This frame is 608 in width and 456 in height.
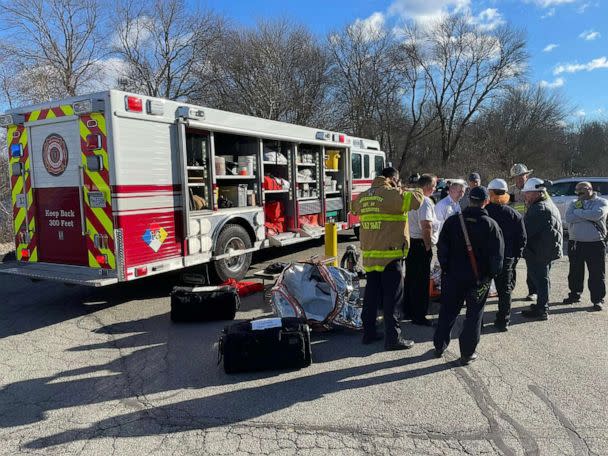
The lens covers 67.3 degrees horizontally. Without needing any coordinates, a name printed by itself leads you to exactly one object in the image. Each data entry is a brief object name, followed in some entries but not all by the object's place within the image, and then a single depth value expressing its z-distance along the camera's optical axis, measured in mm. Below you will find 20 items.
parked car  13117
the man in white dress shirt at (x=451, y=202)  5816
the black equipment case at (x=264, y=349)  4156
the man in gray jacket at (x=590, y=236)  5950
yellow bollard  8539
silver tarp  5165
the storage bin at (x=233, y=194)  7914
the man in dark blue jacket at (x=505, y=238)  5129
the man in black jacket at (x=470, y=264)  4145
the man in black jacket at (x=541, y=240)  5574
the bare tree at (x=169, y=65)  27891
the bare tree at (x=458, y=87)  37500
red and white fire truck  5730
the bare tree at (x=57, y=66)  18650
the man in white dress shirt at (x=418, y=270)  5477
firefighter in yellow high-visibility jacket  4574
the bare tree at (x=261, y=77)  29953
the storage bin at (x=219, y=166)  7457
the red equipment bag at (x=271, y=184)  8629
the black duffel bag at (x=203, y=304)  5645
